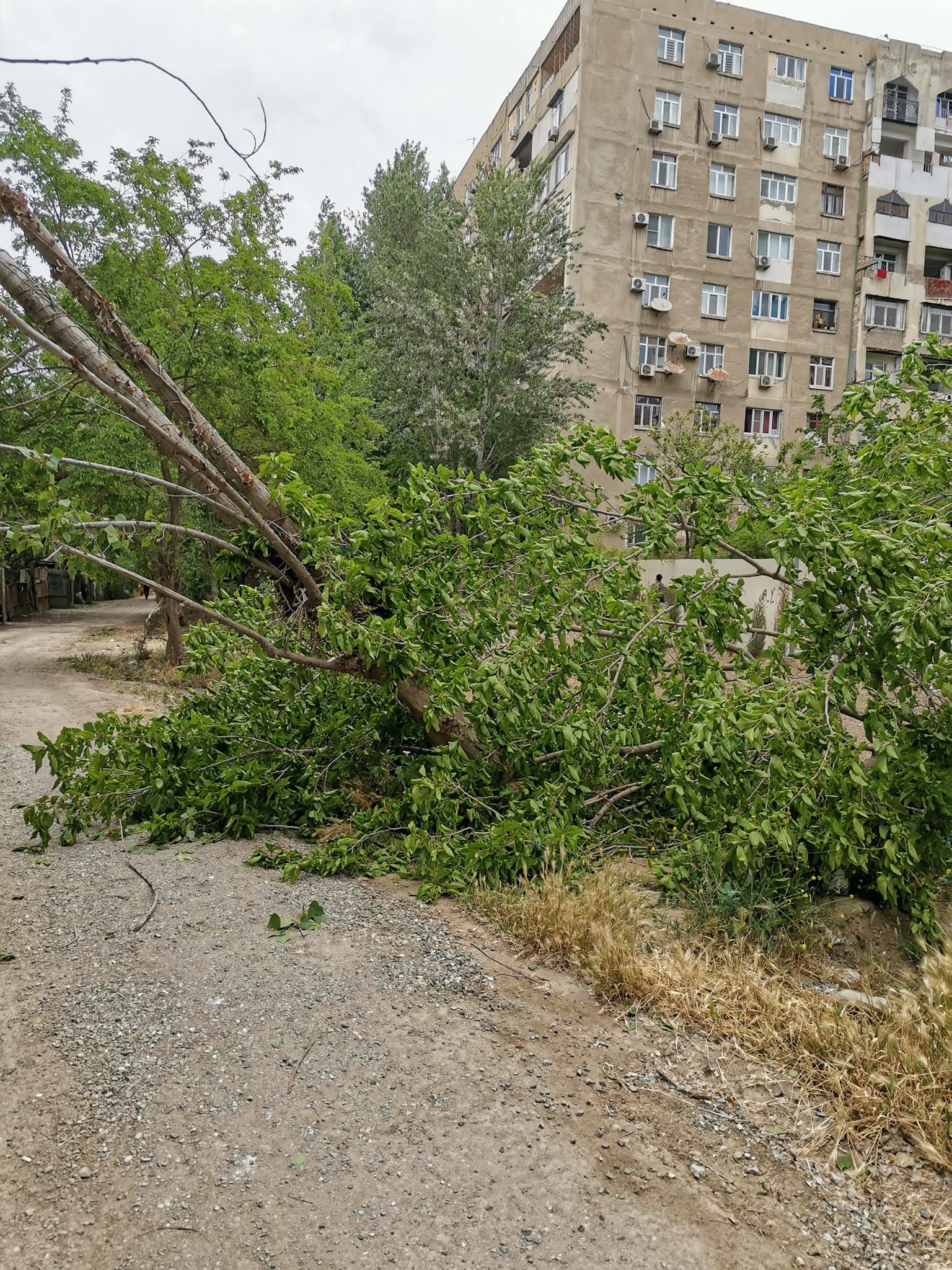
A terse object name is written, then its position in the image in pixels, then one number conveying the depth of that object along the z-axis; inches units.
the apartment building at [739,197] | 1042.7
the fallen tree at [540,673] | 161.9
